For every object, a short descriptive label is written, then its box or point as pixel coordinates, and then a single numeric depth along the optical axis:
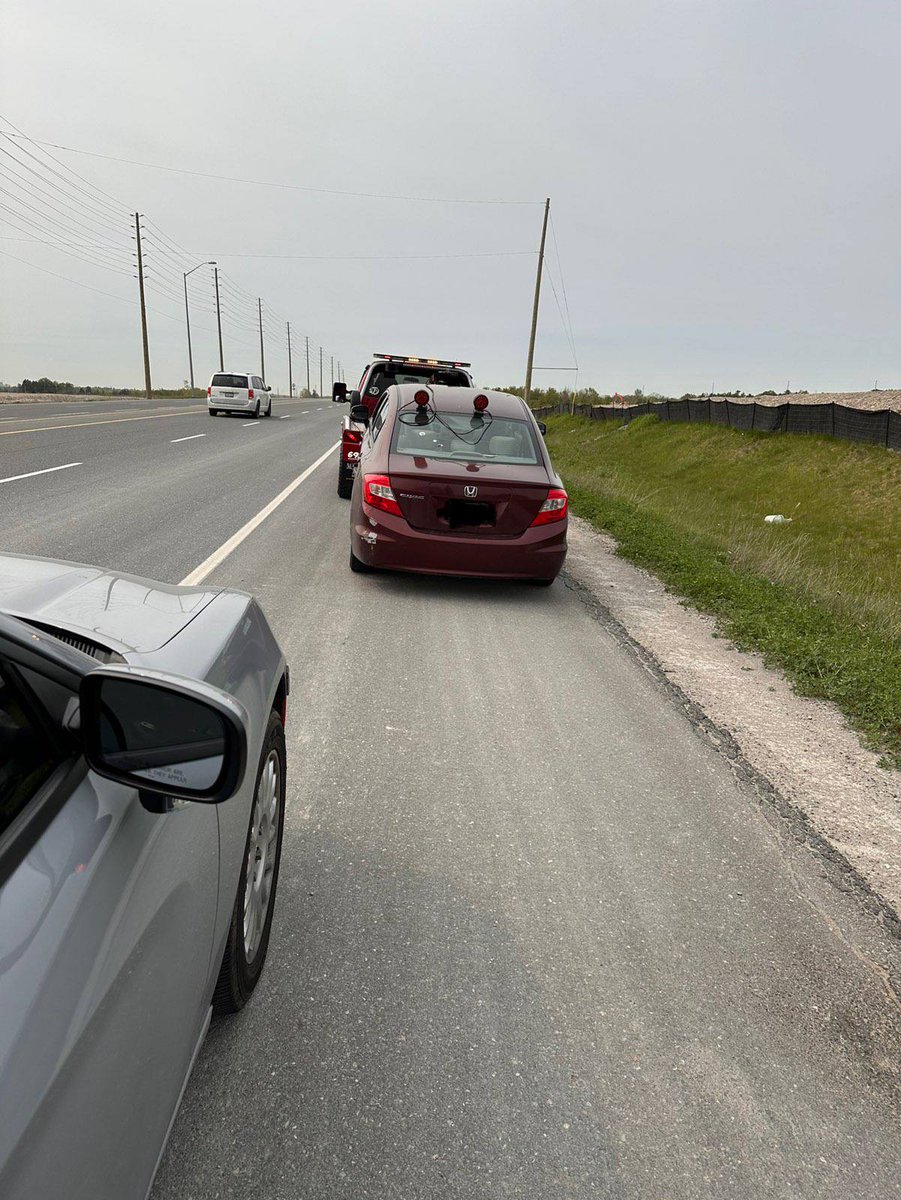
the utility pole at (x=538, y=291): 35.50
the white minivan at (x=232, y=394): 33.88
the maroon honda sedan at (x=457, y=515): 6.99
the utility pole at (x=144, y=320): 55.25
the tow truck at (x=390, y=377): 12.57
